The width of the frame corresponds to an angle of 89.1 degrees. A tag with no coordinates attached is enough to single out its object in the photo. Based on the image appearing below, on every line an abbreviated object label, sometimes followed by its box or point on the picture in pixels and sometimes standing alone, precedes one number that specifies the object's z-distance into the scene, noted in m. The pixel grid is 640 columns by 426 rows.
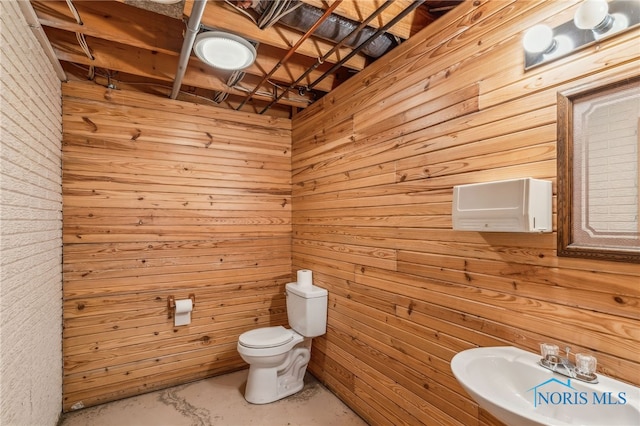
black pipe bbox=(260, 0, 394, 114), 1.62
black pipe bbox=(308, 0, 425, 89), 1.61
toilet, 2.54
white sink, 1.03
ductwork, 1.78
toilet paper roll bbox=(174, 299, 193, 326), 2.77
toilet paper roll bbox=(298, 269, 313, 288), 2.85
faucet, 1.15
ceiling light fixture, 1.87
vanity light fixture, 1.12
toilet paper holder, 2.79
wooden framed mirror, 1.11
